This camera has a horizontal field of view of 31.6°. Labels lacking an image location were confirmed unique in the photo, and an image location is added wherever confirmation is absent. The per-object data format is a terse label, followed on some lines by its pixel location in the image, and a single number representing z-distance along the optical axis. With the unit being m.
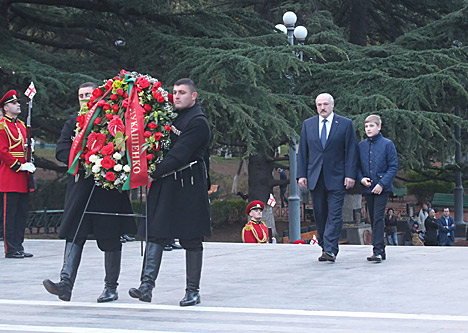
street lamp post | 18.73
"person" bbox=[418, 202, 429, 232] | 26.02
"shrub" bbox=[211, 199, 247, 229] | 30.21
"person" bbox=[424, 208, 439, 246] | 22.72
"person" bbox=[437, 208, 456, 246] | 22.59
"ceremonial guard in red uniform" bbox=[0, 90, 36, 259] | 10.45
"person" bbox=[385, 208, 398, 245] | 22.48
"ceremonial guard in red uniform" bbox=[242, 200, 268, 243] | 13.26
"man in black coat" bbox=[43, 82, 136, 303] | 6.91
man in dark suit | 9.17
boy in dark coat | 9.26
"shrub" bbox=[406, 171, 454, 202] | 42.47
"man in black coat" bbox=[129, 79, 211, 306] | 6.63
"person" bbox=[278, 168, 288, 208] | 37.00
